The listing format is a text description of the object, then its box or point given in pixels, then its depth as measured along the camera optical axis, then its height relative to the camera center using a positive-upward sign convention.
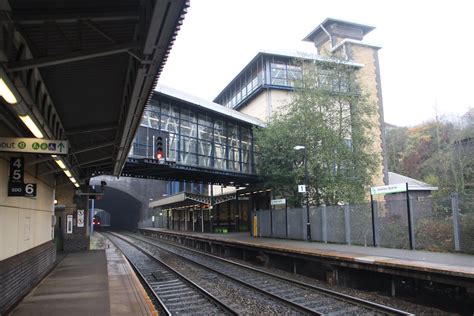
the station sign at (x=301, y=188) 22.31 +1.22
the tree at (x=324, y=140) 24.62 +4.31
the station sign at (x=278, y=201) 25.64 +0.65
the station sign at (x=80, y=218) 24.58 -0.02
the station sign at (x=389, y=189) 16.39 +0.80
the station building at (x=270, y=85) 37.88 +12.18
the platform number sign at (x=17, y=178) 8.77 +0.86
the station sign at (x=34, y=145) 7.85 +1.41
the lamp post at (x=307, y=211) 21.94 -0.01
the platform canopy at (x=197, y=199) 38.88 +1.44
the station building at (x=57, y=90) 5.34 +2.24
